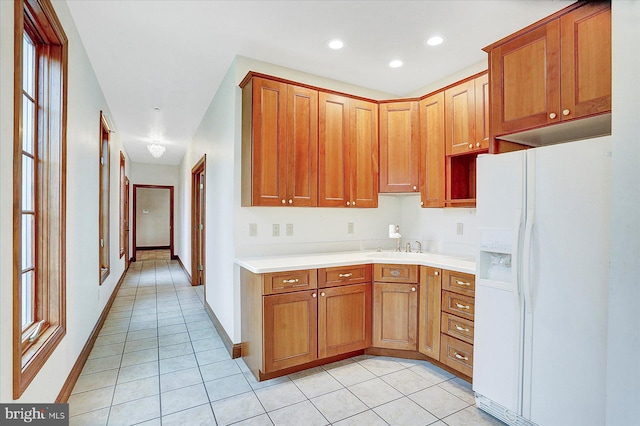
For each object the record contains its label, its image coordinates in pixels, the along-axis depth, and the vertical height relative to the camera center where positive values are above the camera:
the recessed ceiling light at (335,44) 2.65 +1.38
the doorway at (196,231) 5.61 -0.40
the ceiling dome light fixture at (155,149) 5.64 +1.05
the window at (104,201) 3.62 +0.08
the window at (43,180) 1.82 +0.17
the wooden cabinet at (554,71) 1.75 +0.85
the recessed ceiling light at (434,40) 2.61 +1.39
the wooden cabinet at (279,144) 2.72 +0.57
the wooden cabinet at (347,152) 3.05 +0.56
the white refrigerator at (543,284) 1.59 -0.42
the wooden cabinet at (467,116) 2.66 +0.81
